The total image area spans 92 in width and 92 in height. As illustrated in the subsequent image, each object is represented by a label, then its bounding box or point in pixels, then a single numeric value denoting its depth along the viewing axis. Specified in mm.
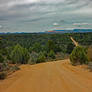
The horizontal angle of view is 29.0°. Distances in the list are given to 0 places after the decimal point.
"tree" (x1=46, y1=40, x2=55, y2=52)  70025
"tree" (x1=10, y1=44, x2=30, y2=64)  32969
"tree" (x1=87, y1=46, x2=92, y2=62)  18125
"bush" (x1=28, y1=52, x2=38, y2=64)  32469
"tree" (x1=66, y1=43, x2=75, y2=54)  70812
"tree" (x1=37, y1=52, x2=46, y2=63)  39253
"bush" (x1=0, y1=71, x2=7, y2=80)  9945
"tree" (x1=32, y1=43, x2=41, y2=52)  72875
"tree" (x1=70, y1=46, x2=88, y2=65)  19594
